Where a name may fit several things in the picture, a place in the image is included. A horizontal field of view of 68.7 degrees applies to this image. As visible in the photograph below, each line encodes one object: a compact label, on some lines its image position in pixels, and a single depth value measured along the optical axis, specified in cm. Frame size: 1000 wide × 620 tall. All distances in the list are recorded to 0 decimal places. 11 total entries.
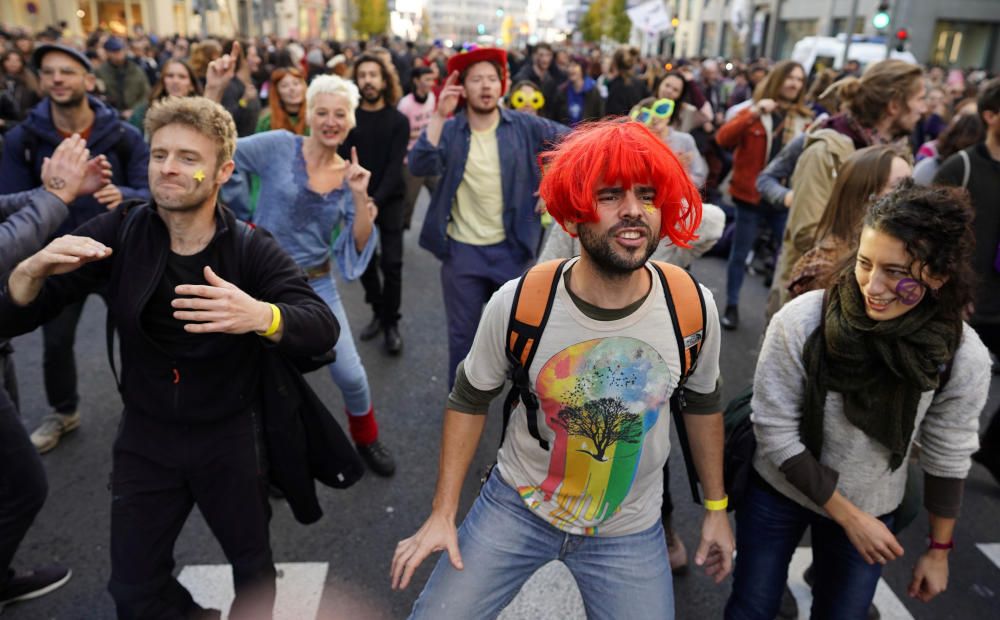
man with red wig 180
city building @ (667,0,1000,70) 3644
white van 2027
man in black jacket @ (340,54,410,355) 531
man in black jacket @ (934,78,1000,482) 330
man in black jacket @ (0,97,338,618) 219
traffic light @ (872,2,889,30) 1581
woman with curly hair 193
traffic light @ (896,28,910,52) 1694
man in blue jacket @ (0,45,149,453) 355
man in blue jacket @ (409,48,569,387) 395
